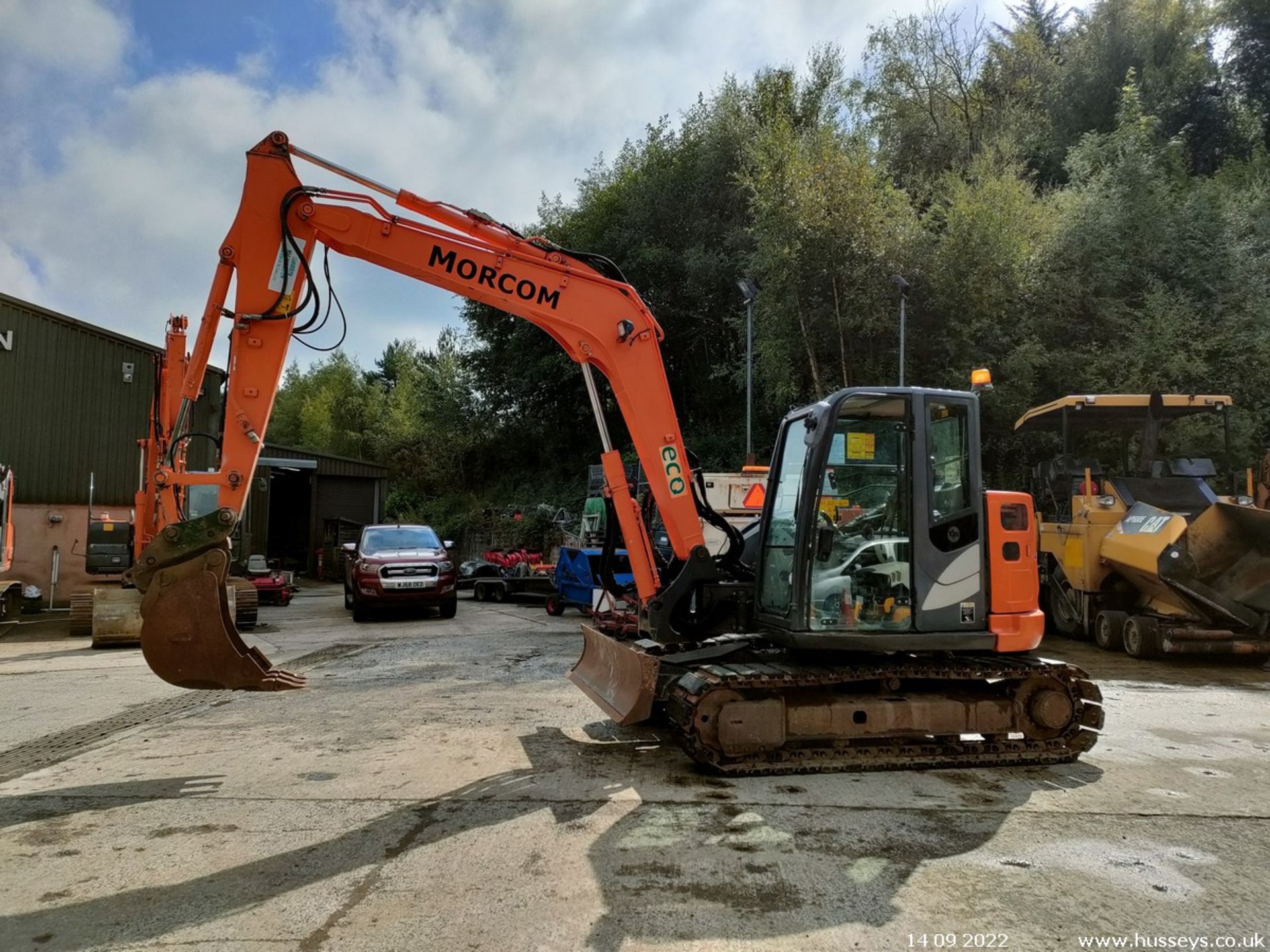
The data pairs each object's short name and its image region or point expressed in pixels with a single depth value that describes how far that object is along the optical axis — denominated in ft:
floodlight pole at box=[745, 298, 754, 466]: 49.90
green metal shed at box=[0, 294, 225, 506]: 54.49
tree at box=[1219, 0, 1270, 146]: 82.74
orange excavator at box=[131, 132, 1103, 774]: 17.19
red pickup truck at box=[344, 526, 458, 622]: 46.78
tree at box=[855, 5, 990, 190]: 75.97
